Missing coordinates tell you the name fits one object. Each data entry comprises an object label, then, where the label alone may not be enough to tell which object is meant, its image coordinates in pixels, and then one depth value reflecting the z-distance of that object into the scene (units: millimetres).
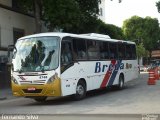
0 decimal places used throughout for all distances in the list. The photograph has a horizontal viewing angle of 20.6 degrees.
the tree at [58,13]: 28828
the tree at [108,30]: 52300
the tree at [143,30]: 99181
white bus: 17531
